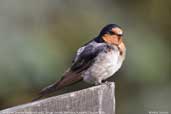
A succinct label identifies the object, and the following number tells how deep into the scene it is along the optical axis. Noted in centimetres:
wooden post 410
